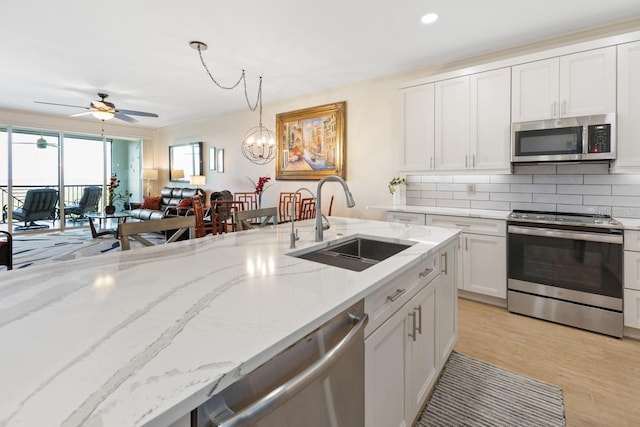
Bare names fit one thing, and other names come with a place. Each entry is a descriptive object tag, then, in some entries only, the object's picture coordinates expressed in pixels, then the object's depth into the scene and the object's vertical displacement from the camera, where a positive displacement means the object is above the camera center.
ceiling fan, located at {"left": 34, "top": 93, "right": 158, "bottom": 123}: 4.80 +1.47
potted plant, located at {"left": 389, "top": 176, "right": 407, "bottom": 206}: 4.02 +0.19
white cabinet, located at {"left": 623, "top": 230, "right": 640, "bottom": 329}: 2.40 -0.56
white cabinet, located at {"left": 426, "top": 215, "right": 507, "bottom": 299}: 2.98 -0.48
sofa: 6.26 +0.07
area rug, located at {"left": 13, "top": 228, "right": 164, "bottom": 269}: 4.71 -0.71
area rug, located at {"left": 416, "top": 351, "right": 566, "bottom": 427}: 1.68 -1.12
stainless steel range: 2.47 -0.53
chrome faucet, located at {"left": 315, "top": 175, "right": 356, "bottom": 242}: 1.66 -0.04
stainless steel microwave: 2.60 +0.57
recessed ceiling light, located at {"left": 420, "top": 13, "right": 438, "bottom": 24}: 2.80 +1.68
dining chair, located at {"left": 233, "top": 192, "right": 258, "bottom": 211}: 6.03 +0.12
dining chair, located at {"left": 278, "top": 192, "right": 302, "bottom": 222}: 5.18 -0.03
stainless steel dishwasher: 0.62 -0.41
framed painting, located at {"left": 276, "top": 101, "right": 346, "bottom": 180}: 4.77 +1.01
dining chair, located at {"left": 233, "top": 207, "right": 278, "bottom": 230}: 2.37 -0.08
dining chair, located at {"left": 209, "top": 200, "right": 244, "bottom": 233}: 4.33 -0.15
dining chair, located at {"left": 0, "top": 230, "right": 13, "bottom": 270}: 3.24 -0.49
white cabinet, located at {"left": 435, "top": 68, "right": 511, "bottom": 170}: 3.12 +0.87
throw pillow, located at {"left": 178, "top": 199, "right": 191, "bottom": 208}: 5.71 +0.02
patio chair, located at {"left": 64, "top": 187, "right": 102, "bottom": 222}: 7.12 +0.03
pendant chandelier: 5.58 +1.11
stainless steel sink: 1.59 -0.27
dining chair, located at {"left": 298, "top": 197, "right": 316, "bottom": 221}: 4.62 -0.06
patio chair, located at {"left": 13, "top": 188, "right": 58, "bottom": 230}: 6.26 -0.04
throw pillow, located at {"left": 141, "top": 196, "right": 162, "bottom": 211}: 7.11 +0.05
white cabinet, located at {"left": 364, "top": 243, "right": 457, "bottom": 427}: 1.15 -0.64
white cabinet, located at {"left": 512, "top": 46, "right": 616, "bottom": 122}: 2.64 +1.05
